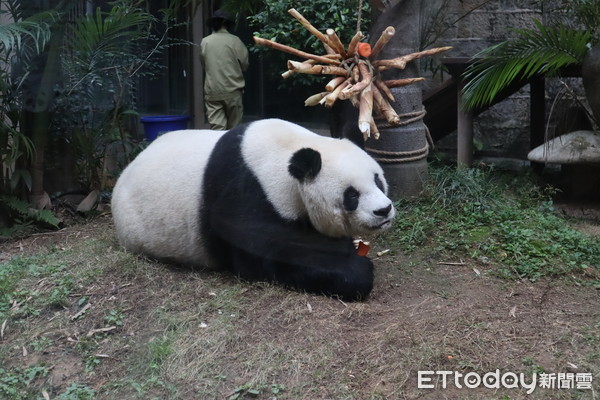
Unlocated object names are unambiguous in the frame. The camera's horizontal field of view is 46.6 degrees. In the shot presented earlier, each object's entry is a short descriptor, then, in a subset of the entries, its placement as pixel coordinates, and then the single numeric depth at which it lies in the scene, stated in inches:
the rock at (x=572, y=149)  263.4
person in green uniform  353.1
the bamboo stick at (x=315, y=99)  210.7
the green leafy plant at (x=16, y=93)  272.2
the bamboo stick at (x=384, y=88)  225.8
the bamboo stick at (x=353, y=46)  214.5
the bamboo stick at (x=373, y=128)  207.7
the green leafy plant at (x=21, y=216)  273.3
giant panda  177.3
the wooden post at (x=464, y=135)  296.0
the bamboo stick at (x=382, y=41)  215.3
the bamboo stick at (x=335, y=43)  210.1
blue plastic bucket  366.6
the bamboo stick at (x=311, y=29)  215.2
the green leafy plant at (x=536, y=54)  248.8
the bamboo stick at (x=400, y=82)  226.8
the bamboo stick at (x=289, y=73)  204.1
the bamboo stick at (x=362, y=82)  203.0
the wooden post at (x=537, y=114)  312.8
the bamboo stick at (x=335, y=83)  206.4
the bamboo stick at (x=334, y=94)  196.3
